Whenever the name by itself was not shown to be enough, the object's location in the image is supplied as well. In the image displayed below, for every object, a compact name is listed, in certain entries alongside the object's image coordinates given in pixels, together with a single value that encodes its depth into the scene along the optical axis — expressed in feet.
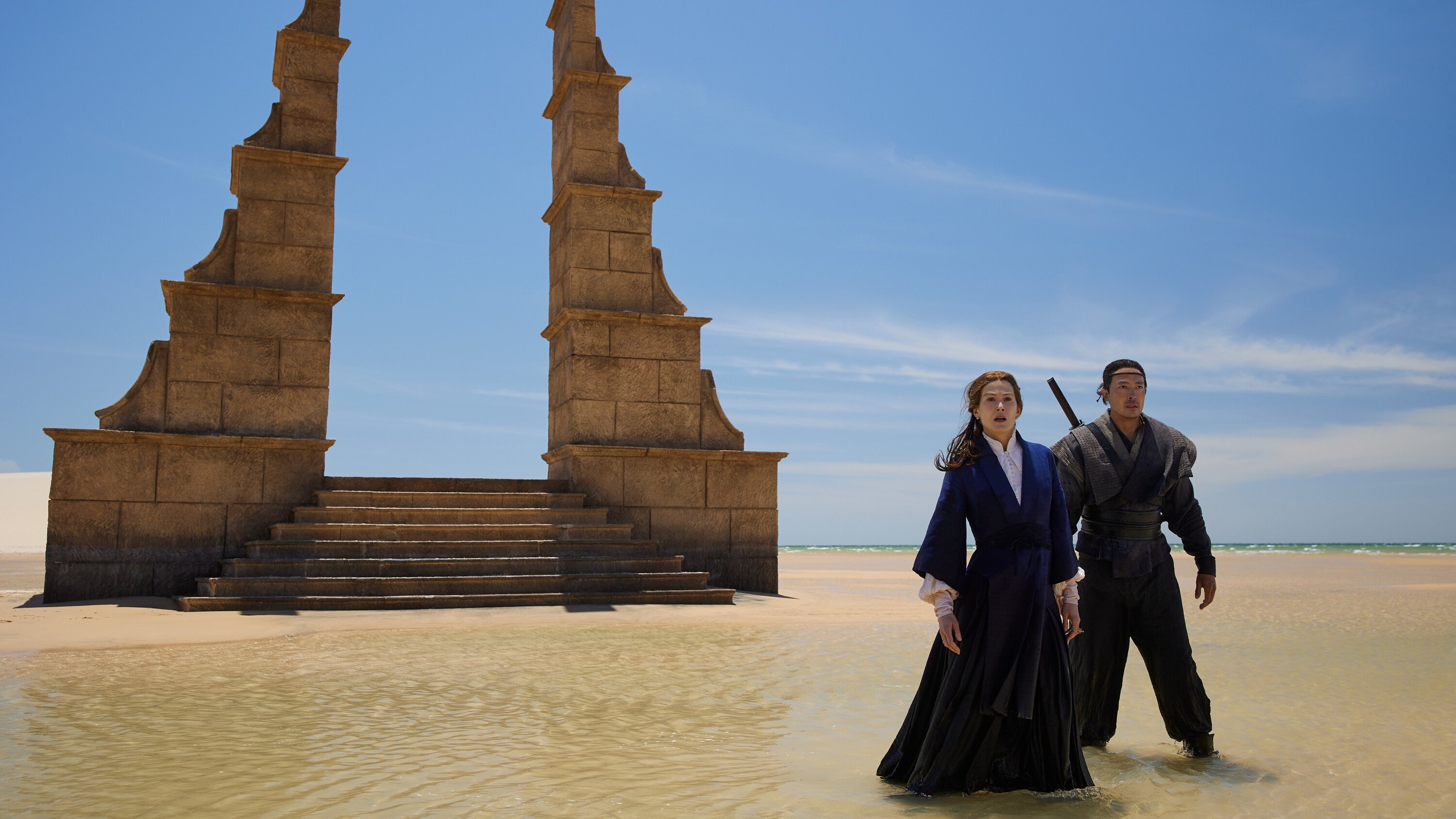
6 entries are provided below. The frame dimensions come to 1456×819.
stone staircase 36.96
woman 13.46
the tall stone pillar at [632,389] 44.55
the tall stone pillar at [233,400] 39.11
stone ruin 38.73
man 16.14
